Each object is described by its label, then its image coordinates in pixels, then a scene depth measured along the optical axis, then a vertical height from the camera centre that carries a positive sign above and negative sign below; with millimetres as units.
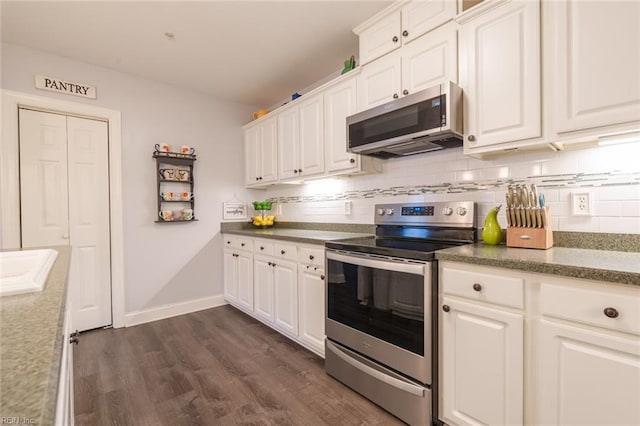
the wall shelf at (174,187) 3197 +269
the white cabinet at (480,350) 1284 -631
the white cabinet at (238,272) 3119 -665
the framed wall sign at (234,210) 3711 +14
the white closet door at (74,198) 2638 +136
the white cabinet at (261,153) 3314 +660
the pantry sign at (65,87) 2643 +1129
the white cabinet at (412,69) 1785 +904
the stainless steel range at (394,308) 1535 -555
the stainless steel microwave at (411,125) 1699 +524
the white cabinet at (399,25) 1824 +1199
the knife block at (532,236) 1543 -145
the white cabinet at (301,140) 2707 +672
